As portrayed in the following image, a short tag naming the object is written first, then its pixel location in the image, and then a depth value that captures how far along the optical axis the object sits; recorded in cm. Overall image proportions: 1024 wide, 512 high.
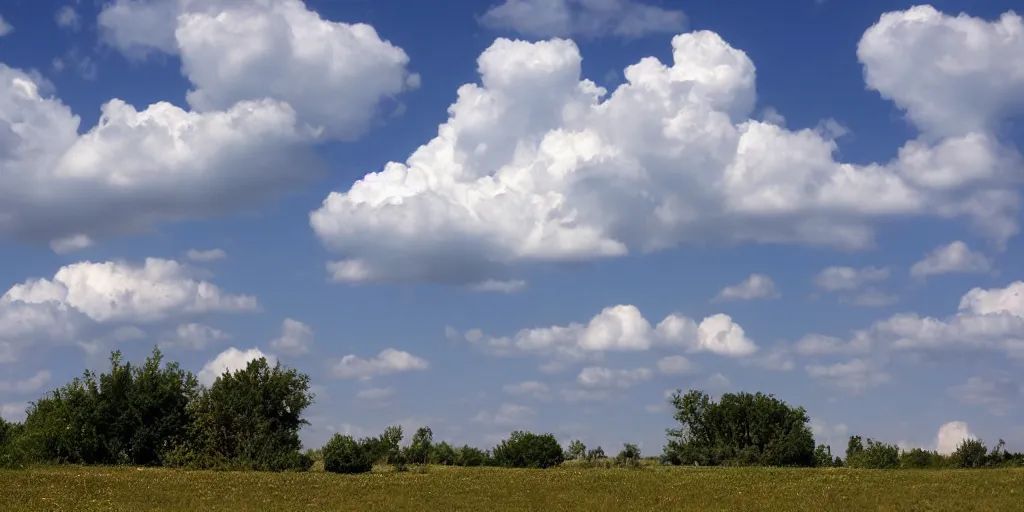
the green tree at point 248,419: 7406
